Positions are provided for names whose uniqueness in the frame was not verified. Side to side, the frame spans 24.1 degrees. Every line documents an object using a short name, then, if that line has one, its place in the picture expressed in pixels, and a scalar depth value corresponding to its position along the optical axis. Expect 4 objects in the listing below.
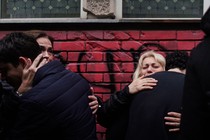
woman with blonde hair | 3.03
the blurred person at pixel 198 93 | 1.96
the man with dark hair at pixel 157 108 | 2.85
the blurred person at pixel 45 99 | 2.29
